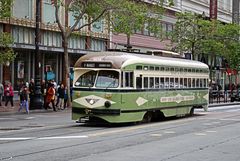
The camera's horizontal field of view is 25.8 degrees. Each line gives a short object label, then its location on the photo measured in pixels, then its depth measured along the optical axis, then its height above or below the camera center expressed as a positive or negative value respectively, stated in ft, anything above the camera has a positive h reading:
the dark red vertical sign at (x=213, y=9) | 205.50 +30.03
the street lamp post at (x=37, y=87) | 105.40 -0.39
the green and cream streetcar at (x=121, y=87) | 66.54 -0.27
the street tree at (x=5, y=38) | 87.40 +7.99
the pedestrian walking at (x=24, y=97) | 95.55 -2.17
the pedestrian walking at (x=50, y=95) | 103.45 -1.99
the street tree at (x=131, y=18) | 107.14 +14.04
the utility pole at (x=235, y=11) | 245.45 +35.69
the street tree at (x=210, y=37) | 160.66 +14.87
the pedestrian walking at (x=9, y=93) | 104.42 -1.58
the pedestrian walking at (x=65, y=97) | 112.04 -2.57
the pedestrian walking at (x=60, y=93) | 108.88 -1.69
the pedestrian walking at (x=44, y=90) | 108.12 -1.05
